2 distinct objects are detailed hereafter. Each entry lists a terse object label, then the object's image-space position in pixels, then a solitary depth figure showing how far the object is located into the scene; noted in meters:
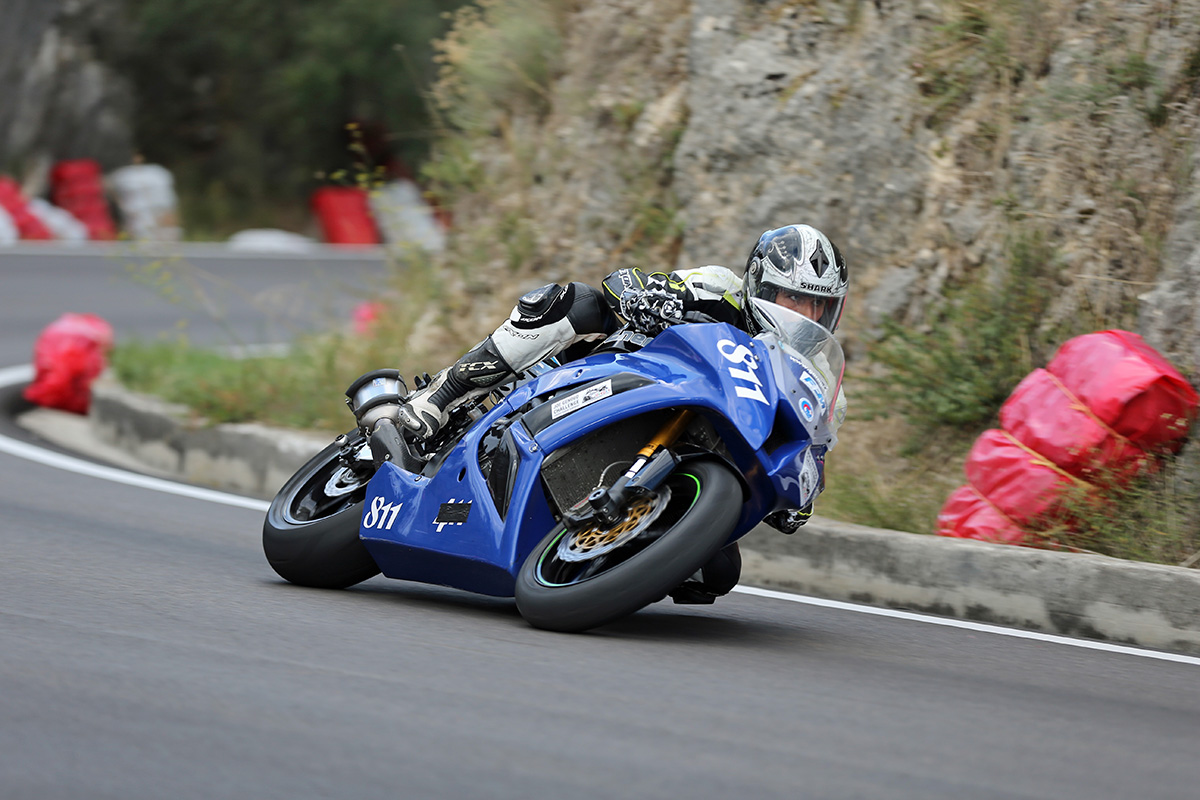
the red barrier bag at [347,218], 58.66
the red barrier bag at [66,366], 23.42
